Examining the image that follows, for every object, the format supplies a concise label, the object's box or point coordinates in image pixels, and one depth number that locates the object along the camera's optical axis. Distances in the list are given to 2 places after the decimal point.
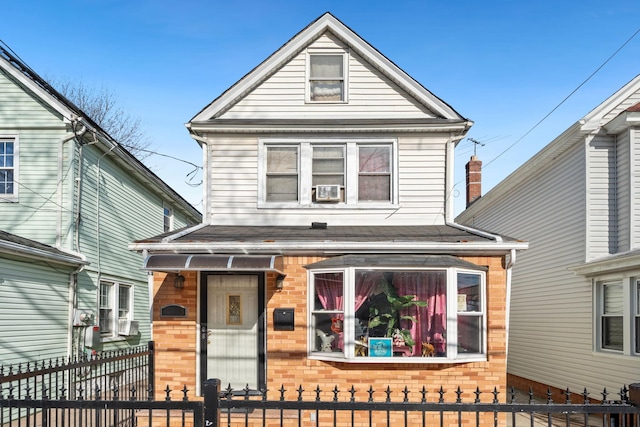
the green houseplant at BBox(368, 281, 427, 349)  9.01
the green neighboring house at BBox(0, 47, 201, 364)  10.46
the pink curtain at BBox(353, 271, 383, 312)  8.95
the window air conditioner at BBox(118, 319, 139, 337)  14.52
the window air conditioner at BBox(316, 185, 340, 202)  10.55
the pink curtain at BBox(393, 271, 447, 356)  8.95
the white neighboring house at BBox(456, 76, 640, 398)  10.17
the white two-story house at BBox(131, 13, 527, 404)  8.76
